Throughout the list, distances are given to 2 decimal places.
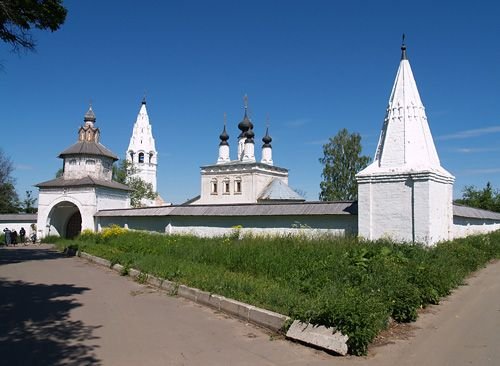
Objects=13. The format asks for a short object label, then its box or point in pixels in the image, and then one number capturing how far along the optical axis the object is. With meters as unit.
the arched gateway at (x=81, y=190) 28.00
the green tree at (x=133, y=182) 45.28
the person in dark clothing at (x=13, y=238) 28.63
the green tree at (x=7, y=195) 46.69
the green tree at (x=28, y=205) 58.69
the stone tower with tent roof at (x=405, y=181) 13.02
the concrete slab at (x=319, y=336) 5.41
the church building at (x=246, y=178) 35.94
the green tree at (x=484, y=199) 44.06
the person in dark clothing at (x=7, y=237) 27.85
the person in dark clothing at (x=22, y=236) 30.73
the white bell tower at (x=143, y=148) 56.88
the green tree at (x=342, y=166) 40.44
